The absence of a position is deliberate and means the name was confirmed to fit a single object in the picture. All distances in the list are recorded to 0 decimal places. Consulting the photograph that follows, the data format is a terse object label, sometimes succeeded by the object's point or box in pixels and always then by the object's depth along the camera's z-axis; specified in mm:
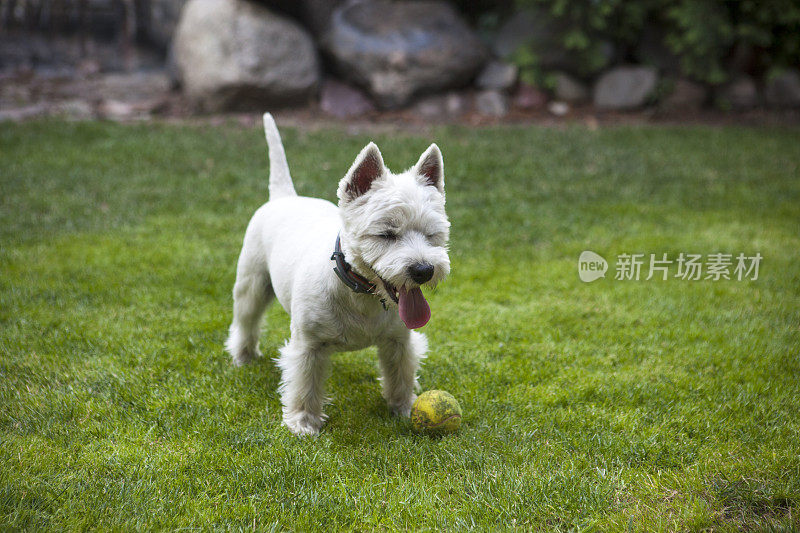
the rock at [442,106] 11211
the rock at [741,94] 11930
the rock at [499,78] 11664
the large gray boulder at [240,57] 10312
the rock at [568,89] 11852
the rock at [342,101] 11024
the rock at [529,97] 11641
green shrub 10711
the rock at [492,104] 11336
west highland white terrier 2975
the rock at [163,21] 12461
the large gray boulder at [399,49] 11008
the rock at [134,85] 11297
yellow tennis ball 3359
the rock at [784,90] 11836
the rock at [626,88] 11695
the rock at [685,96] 11773
